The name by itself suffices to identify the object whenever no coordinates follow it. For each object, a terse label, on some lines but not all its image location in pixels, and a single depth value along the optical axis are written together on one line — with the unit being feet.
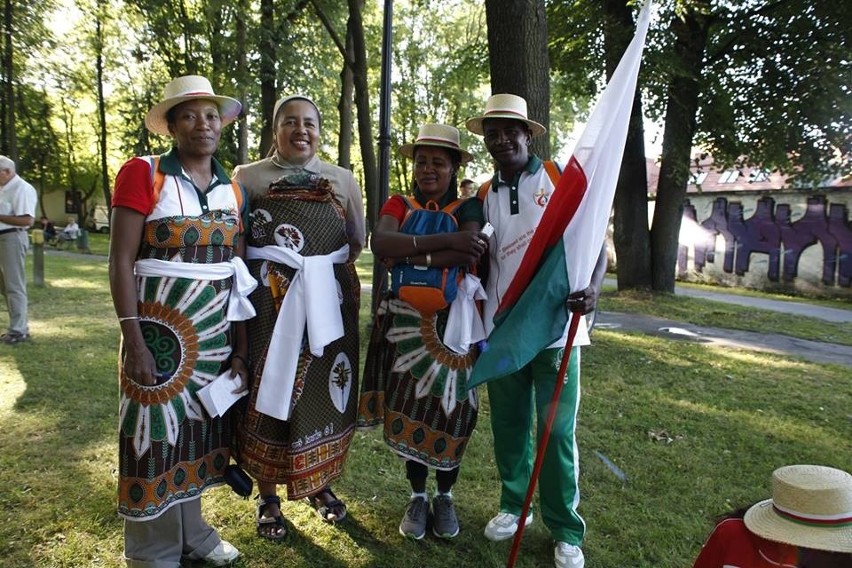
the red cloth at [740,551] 5.11
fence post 38.29
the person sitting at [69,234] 89.17
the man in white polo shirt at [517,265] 9.75
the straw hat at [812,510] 4.84
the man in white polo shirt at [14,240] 21.53
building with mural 58.75
